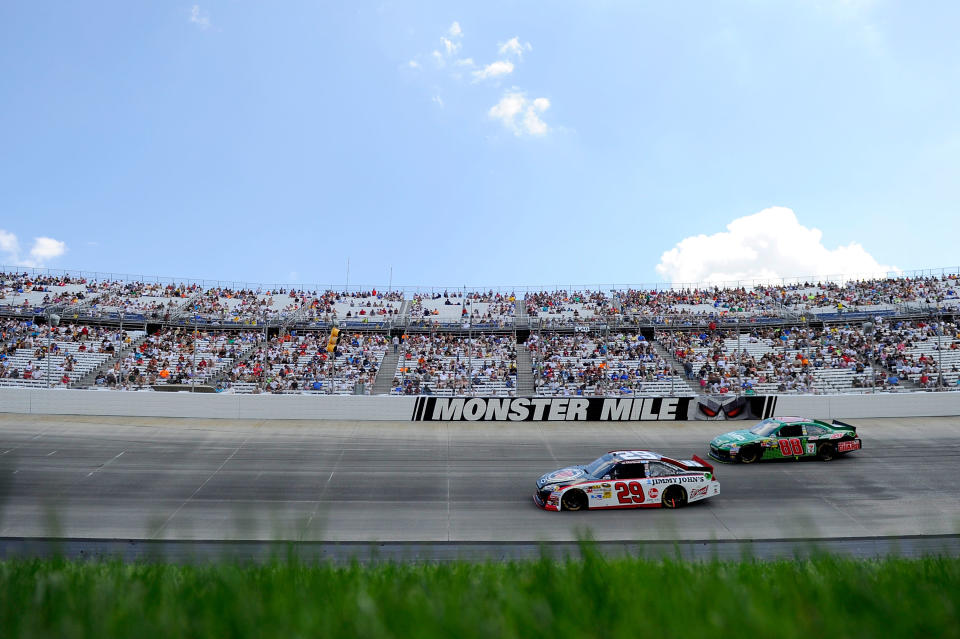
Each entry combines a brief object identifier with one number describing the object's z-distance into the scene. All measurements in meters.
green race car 16.41
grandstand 26.52
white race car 12.41
